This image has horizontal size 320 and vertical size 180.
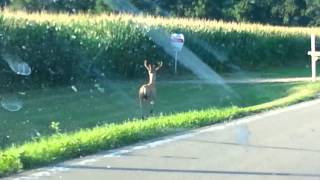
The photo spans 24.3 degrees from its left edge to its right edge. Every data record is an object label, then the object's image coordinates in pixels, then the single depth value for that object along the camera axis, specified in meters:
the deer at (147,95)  20.03
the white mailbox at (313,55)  29.39
